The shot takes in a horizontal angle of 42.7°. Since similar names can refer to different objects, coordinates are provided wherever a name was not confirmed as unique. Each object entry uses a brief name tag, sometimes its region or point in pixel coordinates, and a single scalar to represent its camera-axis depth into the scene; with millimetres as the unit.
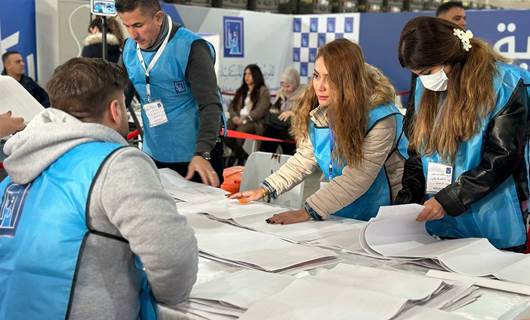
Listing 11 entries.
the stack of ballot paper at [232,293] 1309
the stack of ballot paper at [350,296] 1241
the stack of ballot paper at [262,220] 1897
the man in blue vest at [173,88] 2404
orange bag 3409
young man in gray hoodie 1222
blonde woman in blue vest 2041
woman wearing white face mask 1786
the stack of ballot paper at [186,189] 2291
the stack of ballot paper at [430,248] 1562
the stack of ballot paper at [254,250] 1584
